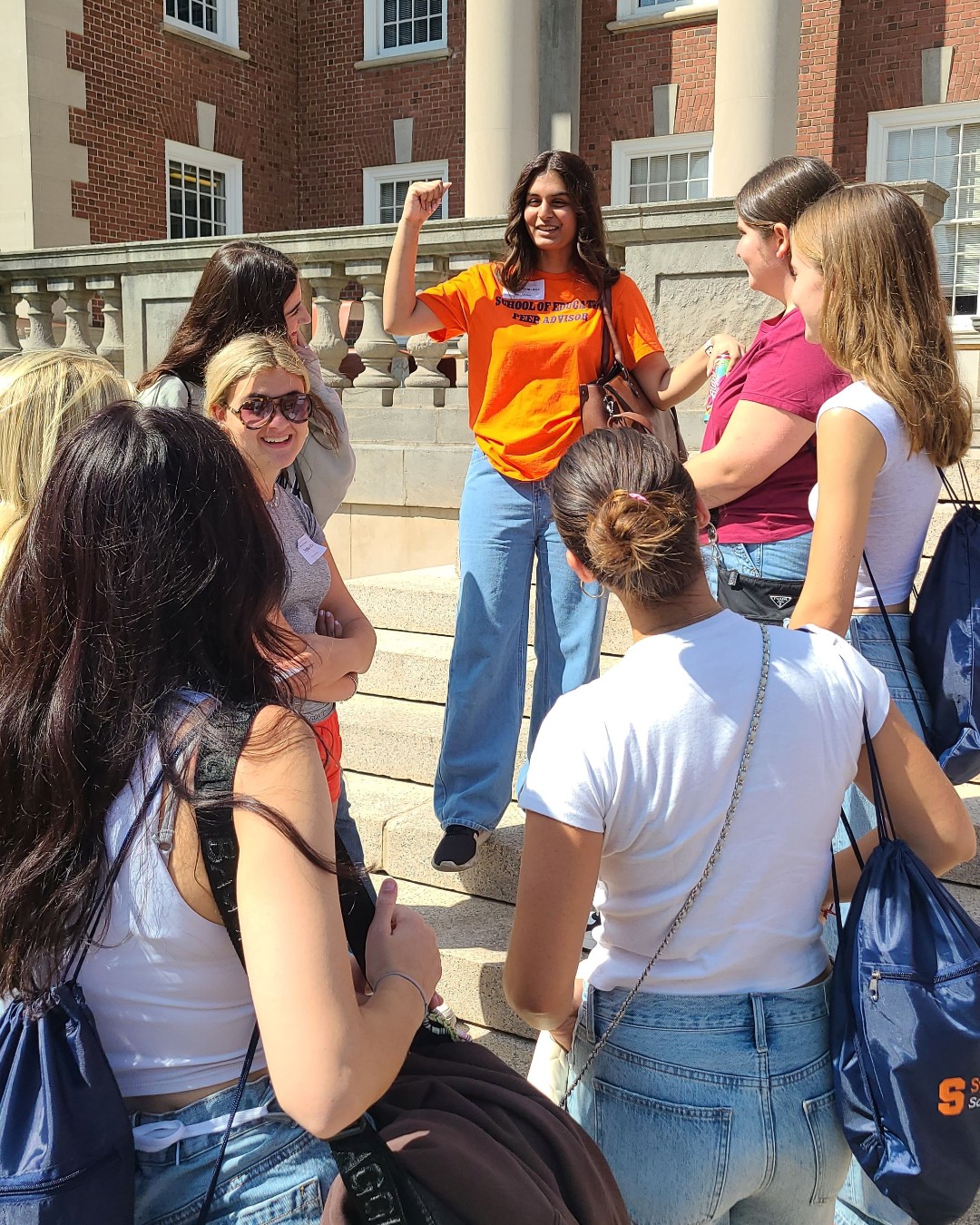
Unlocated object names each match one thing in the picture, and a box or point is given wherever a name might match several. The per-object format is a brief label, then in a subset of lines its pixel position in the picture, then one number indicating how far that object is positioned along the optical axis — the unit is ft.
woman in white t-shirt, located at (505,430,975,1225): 5.02
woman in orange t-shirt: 11.05
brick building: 39.81
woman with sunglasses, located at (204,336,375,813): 8.47
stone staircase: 10.37
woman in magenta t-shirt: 8.16
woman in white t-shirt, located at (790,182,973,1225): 6.67
